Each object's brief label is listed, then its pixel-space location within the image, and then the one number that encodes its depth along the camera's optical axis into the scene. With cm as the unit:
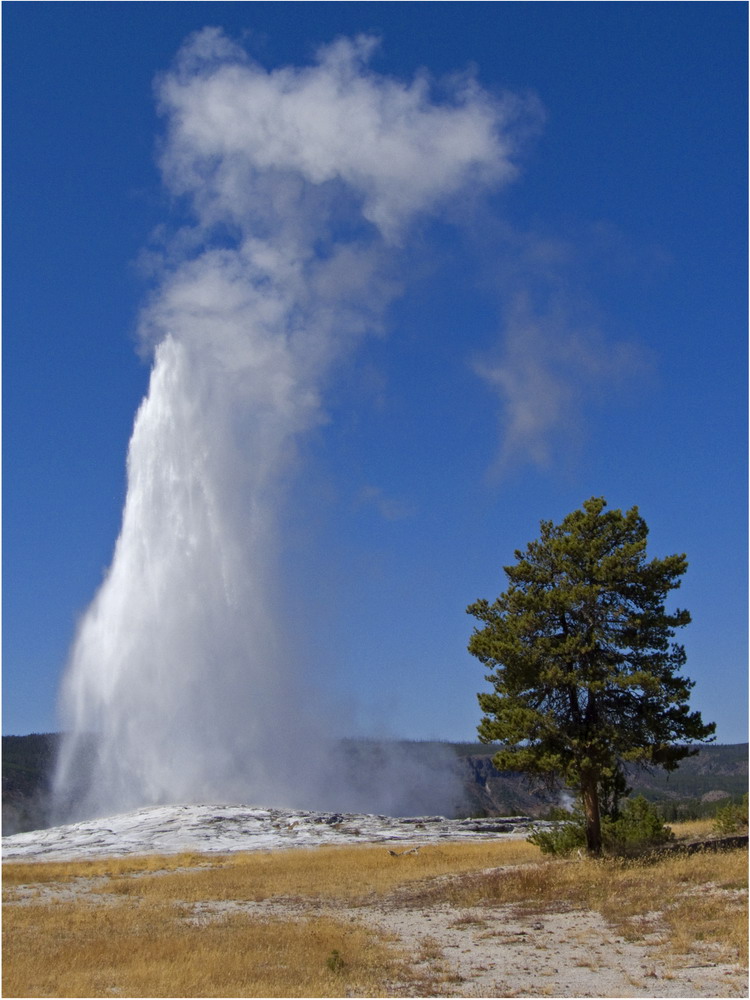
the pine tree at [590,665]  2772
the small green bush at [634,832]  2997
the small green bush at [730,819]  3366
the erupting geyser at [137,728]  5991
